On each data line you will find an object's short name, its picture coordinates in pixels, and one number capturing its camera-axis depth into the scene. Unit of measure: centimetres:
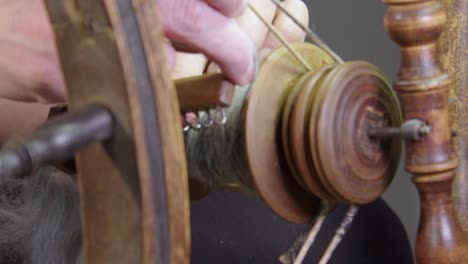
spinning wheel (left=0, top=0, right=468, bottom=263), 61
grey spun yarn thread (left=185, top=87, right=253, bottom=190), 77
